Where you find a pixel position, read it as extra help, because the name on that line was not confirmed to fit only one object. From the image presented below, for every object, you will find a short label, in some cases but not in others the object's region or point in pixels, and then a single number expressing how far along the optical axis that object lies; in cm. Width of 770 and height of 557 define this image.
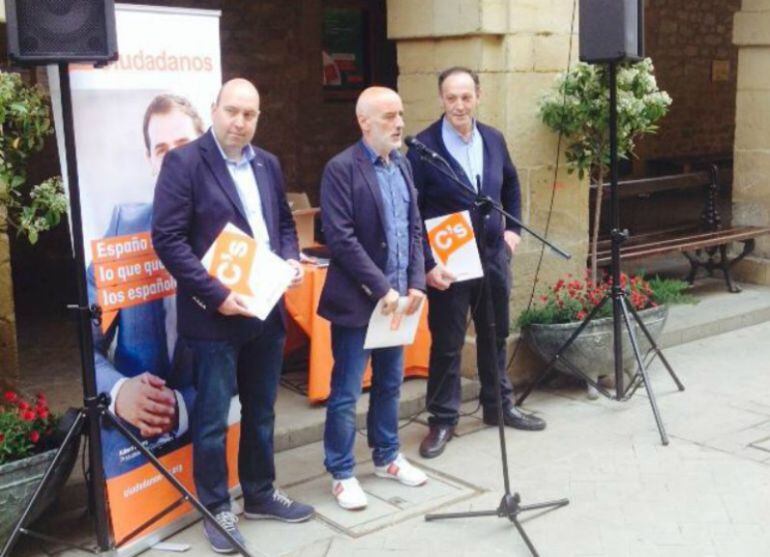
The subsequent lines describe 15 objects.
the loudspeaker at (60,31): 357
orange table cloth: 559
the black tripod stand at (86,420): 367
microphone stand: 424
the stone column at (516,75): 614
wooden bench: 798
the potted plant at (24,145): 377
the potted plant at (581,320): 600
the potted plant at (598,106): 600
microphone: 425
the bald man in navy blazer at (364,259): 441
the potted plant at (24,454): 385
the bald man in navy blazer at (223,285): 393
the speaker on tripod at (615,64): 547
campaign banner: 401
